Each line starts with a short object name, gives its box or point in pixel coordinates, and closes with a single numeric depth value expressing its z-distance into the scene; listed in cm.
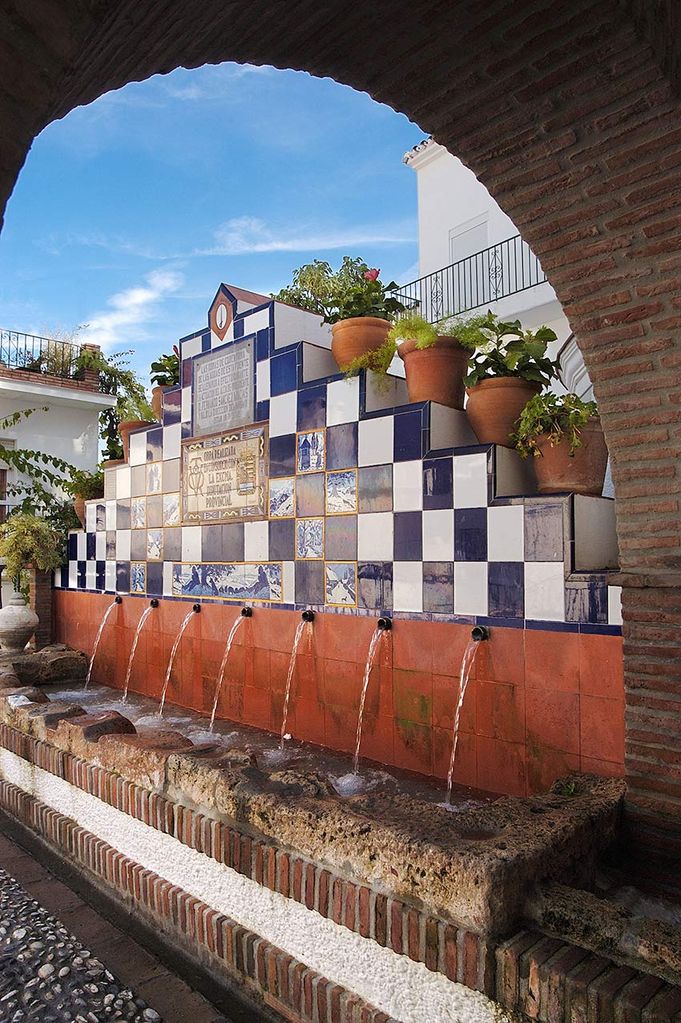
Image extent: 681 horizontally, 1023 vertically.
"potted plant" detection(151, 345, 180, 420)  655
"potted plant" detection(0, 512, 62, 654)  725
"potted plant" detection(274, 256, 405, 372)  470
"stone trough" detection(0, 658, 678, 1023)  193
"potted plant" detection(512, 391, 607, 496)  361
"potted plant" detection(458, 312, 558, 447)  396
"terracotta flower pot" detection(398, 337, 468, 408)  422
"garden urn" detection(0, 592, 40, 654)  723
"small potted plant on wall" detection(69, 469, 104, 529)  752
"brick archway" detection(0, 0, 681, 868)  223
